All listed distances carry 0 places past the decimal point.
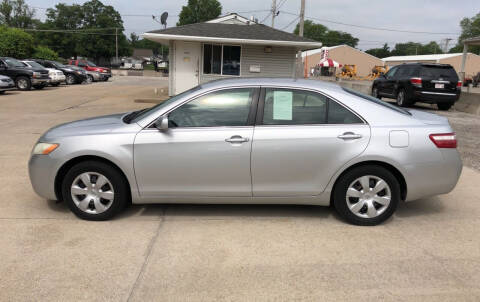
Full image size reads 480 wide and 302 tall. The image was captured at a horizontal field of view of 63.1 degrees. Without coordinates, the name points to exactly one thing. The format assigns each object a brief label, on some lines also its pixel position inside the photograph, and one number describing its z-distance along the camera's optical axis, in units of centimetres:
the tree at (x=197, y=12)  8444
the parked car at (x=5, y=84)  1778
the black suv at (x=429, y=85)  1398
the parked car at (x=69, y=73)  2611
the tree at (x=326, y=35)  12081
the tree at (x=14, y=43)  2995
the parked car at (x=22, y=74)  1998
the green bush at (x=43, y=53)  3438
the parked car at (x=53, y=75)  2181
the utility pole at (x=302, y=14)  2230
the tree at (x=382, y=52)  12912
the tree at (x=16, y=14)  8552
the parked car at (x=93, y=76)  3036
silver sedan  403
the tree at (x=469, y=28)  10538
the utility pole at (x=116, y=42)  8062
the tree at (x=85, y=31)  8025
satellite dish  1576
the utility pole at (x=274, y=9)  3575
